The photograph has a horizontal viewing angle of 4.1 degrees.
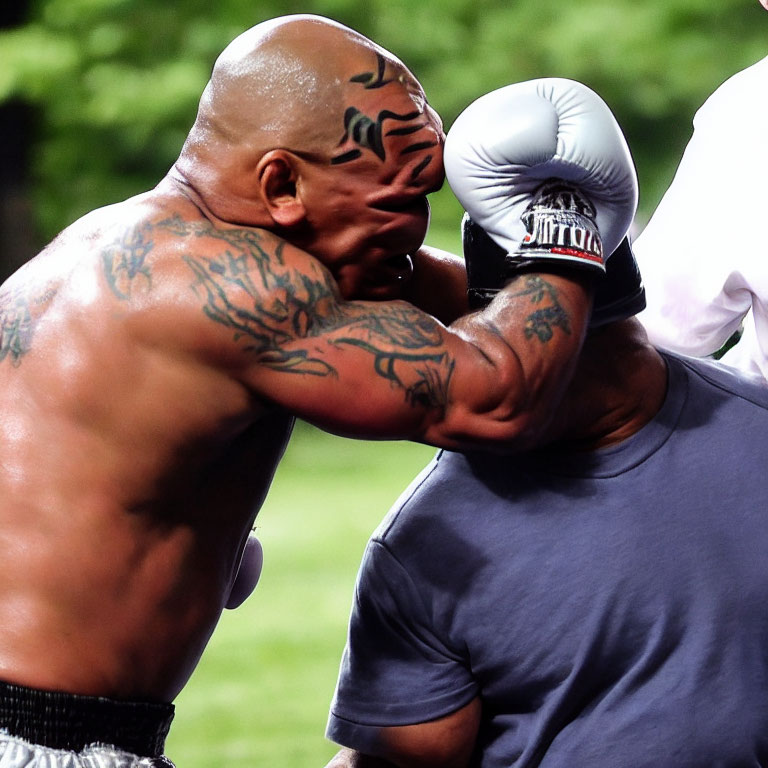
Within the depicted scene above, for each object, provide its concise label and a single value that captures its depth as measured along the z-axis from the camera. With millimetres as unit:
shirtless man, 9604
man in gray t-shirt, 9694
